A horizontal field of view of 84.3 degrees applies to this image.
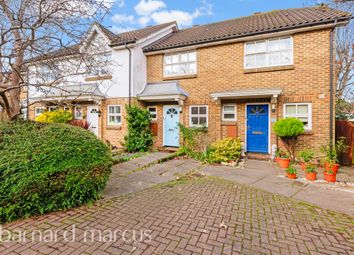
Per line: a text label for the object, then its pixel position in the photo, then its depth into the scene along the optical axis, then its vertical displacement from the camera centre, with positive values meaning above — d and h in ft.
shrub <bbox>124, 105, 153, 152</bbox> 35.06 -0.90
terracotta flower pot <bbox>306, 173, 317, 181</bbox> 20.31 -5.30
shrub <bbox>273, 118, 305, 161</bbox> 25.05 -0.31
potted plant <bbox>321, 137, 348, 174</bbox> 20.37 -3.33
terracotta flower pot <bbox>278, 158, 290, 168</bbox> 25.45 -4.81
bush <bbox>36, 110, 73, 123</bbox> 36.09 +1.62
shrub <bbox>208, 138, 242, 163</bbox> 27.48 -3.61
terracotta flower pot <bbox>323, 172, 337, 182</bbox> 19.81 -5.25
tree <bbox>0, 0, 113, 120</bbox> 13.99 +6.73
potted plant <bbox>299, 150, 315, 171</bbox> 22.57 -3.55
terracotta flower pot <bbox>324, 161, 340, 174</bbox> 19.94 -4.33
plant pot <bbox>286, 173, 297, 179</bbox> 21.04 -5.44
